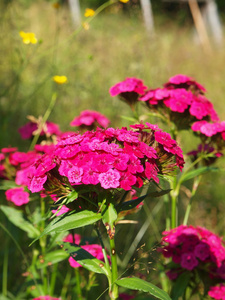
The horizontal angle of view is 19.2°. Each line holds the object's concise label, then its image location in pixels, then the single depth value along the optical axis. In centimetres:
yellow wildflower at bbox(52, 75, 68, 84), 82
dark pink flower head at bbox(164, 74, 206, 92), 69
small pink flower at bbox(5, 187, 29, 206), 66
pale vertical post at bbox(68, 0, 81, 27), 291
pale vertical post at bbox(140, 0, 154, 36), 210
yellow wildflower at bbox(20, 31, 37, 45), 82
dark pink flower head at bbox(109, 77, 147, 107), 69
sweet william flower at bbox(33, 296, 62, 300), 62
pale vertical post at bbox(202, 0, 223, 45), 379
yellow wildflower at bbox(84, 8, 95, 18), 88
